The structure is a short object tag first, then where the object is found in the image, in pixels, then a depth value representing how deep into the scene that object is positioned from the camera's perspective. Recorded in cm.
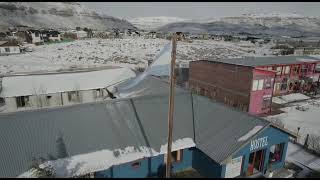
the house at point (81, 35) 13070
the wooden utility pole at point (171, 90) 945
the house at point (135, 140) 1357
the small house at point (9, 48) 7688
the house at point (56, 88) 2900
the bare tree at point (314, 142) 2214
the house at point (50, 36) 11201
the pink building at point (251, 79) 3142
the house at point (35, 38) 10502
